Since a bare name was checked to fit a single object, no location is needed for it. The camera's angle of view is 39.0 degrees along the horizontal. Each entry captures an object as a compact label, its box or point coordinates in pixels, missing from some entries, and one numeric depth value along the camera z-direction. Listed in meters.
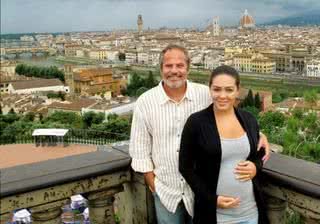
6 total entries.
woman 1.35
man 1.46
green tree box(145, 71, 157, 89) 30.29
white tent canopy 12.60
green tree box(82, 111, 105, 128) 18.69
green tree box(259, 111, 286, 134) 17.44
